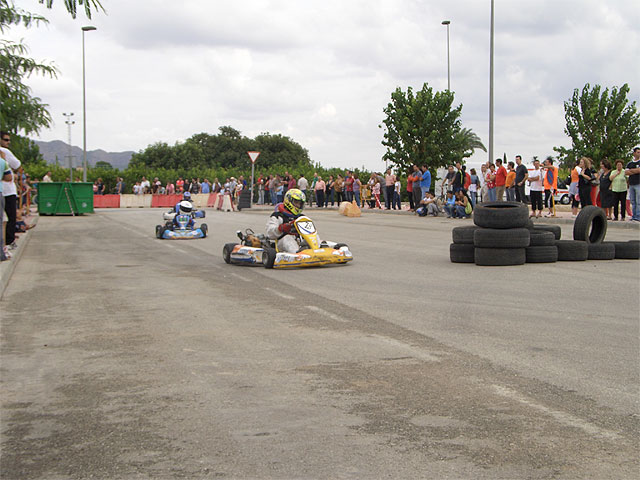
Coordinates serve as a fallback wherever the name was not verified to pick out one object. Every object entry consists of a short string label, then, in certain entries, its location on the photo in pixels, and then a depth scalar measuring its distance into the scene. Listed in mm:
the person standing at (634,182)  19375
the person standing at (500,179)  25705
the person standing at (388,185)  34844
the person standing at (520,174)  24430
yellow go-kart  13039
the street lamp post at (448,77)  49781
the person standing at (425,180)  30391
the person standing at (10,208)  14898
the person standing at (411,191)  31925
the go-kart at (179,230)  20484
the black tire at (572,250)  13156
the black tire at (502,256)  12641
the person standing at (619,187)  20438
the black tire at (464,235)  13211
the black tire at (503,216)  12625
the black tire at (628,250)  13406
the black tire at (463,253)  13227
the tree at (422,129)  42594
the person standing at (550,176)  24656
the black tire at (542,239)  12945
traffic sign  40134
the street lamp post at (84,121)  49406
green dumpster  35844
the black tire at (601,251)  13344
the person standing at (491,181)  26706
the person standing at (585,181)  21609
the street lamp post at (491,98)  30438
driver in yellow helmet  13328
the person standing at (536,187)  24117
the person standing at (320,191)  40938
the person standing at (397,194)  34888
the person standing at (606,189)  20733
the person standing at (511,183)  25234
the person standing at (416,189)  30950
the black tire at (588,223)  13680
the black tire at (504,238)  12578
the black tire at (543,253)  12906
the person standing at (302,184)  39906
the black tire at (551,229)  13467
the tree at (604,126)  42875
